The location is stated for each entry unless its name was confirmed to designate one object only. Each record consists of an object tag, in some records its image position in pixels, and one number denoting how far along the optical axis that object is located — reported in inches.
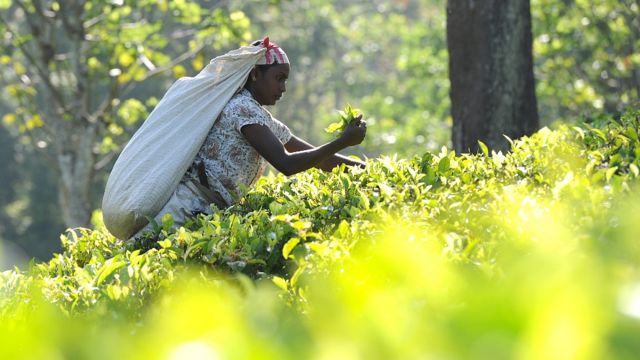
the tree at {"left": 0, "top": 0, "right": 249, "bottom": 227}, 1010.1
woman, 378.9
